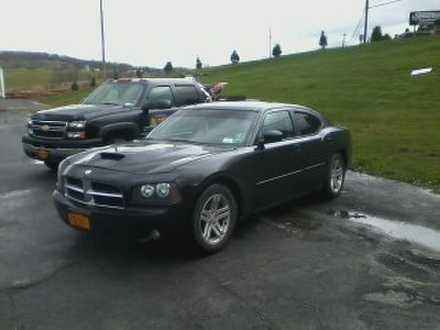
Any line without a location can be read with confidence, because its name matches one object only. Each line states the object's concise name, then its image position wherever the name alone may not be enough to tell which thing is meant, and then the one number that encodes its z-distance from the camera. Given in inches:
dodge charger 204.2
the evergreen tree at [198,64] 2906.3
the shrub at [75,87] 1713.0
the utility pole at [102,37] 1636.1
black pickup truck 371.9
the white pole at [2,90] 1658.7
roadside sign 2171.5
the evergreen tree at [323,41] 3264.8
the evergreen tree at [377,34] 2640.7
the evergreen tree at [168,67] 2566.7
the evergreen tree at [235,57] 3085.1
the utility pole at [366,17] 2243.4
